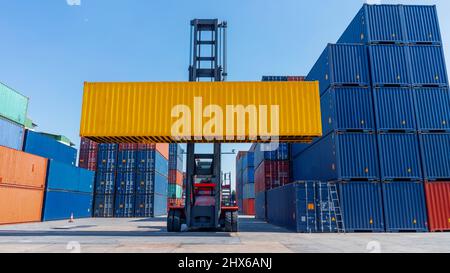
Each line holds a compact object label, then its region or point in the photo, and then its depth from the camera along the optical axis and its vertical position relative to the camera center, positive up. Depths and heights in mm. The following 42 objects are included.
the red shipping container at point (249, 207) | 44500 -1445
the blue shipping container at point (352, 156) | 16328 +2213
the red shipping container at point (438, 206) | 16094 -437
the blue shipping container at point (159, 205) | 34969 -992
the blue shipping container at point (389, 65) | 17500 +7620
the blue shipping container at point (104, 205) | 33562 -925
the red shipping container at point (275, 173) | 27281 +2149
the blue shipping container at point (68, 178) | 26084 +1764
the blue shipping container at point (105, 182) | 33844 +1610
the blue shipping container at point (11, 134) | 21509 +4568
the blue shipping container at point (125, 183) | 33844 +1507
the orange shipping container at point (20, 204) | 20312 -582
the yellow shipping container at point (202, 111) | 13820 +3953
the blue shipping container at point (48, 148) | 25156 +4341
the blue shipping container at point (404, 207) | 16000 -493
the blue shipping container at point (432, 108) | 16938 +4945
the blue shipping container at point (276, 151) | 27359 +4081
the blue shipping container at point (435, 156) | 16484 +2256
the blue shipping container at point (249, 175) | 46300 +3355
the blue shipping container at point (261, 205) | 28020 -820
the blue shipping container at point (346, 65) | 17594 +7671
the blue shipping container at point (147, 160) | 34312 +4104
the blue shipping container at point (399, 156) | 16391 +2226
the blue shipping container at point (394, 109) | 16891 +4914
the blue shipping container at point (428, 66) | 17484 +7579
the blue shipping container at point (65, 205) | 25670 -795
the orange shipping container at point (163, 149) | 36403 +5960
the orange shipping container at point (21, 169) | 20203 +2001
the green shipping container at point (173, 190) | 47250 +1052
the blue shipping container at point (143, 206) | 34000 -1026
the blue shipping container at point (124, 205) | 33594 -915
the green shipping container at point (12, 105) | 21812 +6875
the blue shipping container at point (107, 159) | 34312 +4209
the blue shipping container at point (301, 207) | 16469 -528
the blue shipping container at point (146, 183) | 33938 +1531
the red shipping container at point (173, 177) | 47594 +3137
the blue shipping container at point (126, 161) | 34250 +3987
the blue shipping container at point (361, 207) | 16016 -503
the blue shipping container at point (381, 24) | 18141 +10334
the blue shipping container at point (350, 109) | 16859 +4898
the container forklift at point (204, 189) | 15695 +387
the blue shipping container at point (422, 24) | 18094 +10341
